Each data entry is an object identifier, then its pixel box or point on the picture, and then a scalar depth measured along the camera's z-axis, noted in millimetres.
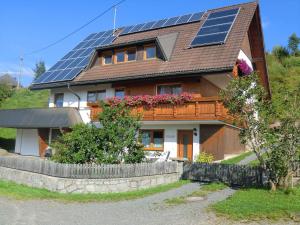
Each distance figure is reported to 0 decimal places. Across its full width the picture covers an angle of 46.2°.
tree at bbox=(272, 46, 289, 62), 47100
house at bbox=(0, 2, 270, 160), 19078
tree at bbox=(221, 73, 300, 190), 10859
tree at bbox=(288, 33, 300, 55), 47962
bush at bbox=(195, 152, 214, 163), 18297
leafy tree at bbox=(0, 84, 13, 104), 35403
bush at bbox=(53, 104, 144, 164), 13539
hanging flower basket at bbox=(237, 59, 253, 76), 21469
